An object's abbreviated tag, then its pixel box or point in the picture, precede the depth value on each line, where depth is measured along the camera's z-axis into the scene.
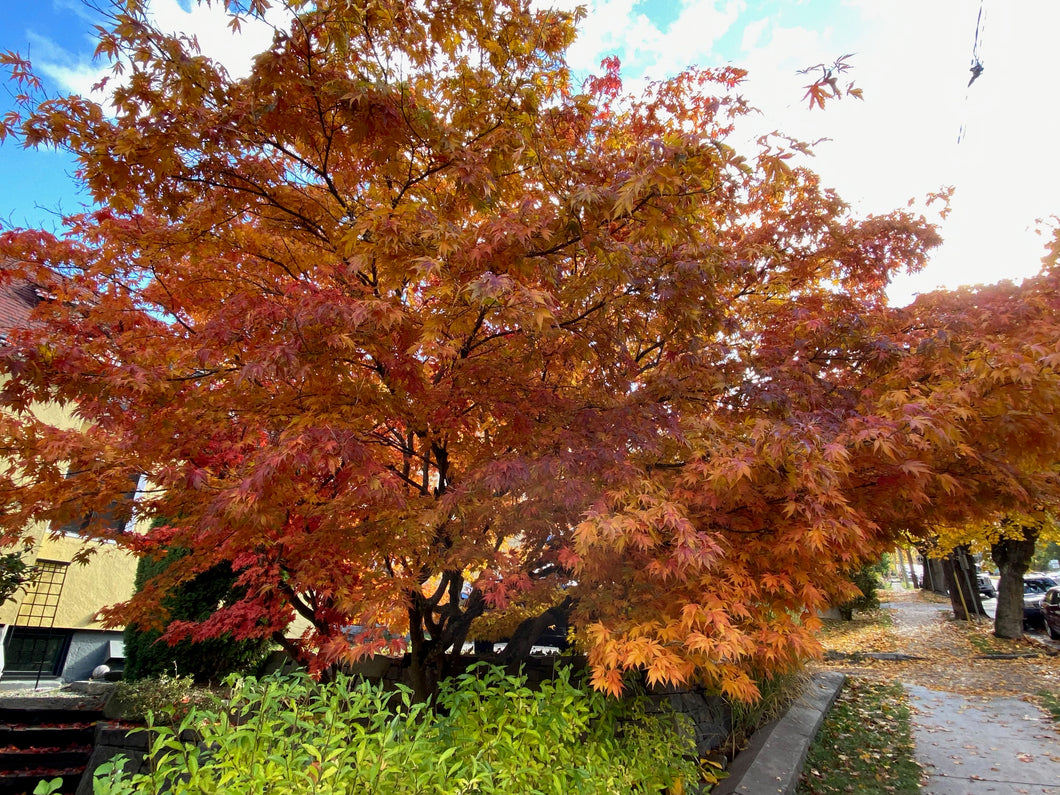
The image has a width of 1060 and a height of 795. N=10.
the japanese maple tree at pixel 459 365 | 3.56
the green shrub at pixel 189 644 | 7.86
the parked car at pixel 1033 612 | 15.67
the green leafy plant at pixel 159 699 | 5.52
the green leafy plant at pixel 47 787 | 1.86
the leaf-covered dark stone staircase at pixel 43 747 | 5.64
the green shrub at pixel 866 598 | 16.41
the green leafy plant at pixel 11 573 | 6.24
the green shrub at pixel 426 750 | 2.45
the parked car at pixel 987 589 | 26.95
